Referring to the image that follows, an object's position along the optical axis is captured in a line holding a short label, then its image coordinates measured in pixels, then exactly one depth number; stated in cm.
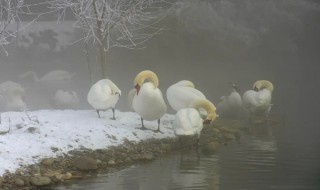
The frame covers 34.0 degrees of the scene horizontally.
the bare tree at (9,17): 1379
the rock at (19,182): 1020
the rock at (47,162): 1129
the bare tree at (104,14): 1815
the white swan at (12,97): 2166
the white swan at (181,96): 1491
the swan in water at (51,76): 4103
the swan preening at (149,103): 1398
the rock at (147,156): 1260
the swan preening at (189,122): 1279
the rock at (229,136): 1570
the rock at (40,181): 1027
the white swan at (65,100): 2347
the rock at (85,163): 1150
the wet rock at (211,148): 1372
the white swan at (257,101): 1872
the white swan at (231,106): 1950
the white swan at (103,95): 1497
